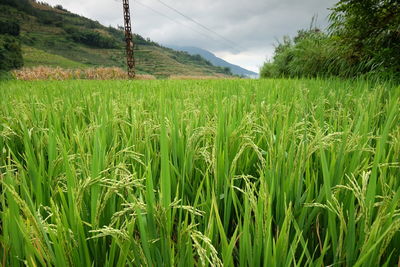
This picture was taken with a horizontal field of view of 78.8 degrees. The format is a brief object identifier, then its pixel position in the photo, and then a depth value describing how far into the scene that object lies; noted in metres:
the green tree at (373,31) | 3.89
